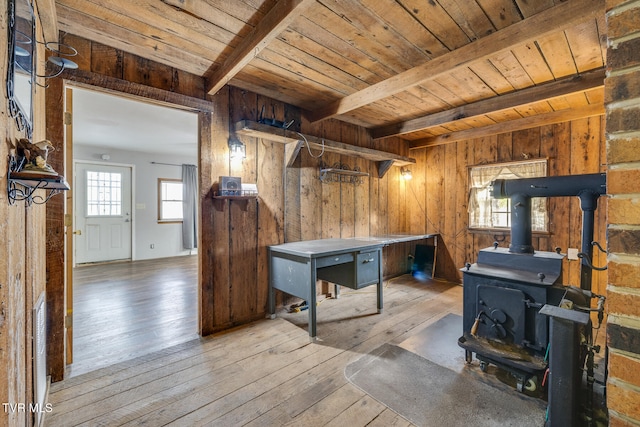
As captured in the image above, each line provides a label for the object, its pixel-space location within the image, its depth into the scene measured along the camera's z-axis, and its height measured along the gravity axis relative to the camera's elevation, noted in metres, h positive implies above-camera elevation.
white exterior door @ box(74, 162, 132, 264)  5.67 -0.09
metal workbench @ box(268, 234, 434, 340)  2.52 -0.57
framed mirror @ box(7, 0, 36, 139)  1.00 +0.59
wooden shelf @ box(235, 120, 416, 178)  2.72 +0.76
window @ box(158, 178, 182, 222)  6.62 +0.20
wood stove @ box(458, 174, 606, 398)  1.77 -0.52
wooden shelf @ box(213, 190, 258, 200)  2.57 +0.13
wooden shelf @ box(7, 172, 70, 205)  1.03 +0.10
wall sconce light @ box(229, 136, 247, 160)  2.69 +0.58
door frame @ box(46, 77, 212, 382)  1.90 +0.55
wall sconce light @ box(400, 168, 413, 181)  4.64 +0.59
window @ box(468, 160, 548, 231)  3.56 +0.14
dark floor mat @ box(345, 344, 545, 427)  1.57 -1.16
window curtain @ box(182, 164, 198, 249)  6.82 +0.05
